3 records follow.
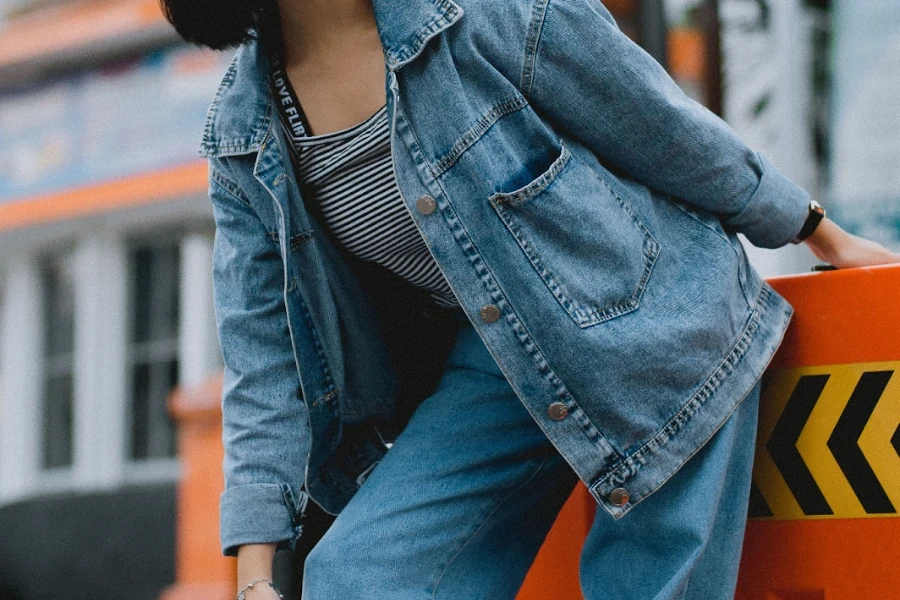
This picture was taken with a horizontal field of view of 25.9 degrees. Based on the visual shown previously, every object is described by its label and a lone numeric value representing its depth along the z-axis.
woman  1.95
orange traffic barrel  2.05
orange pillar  6.40
